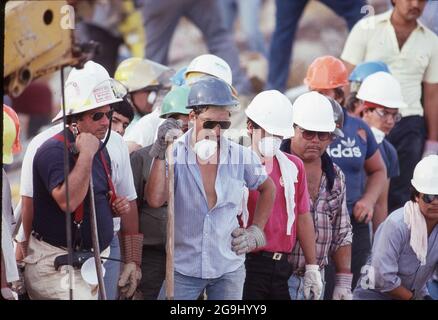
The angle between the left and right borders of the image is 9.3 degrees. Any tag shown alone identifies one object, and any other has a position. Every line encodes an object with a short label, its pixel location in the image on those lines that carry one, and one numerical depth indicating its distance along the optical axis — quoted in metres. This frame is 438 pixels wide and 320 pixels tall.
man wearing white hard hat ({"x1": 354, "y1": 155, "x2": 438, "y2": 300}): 16.82
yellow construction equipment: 12.79
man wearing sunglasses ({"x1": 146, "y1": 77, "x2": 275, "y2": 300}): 15.25
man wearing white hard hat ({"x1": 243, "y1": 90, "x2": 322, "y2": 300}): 16.17
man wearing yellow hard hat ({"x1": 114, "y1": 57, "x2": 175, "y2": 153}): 18.72
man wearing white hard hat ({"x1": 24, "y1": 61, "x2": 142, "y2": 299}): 14.40
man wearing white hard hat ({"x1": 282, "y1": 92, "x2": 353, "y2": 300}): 16.90
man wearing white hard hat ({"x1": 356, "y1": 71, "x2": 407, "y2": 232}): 19.51
